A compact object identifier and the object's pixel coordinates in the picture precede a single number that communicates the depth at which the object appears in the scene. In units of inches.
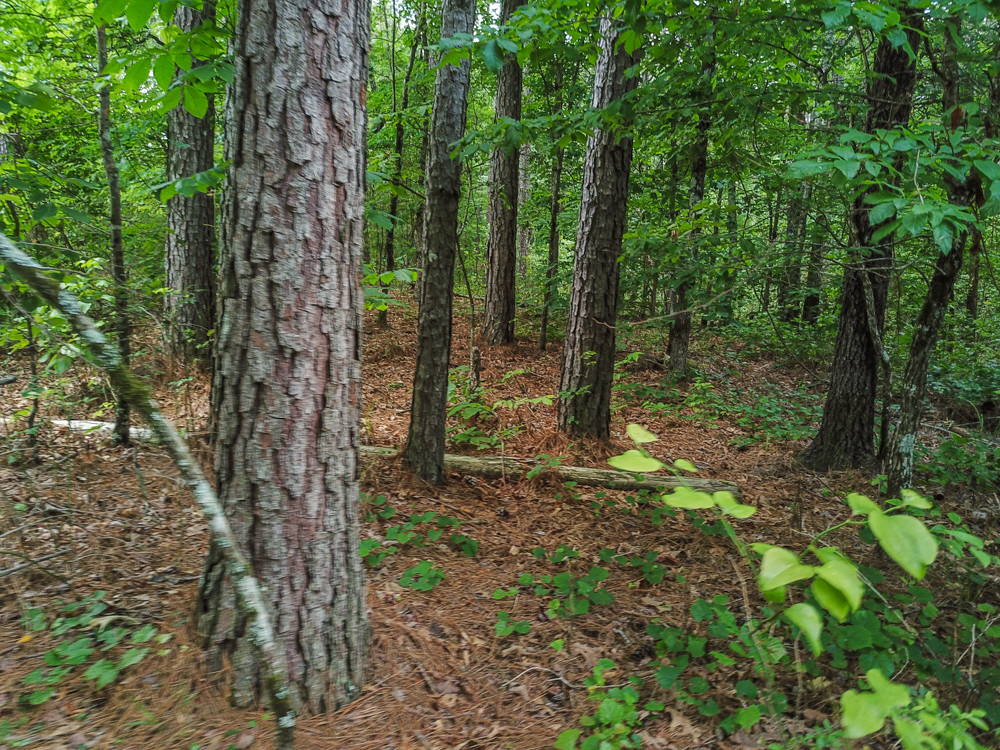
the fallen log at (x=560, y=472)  187.2
